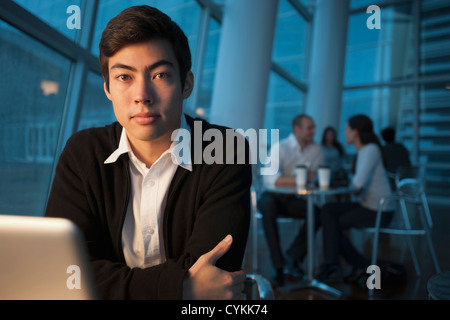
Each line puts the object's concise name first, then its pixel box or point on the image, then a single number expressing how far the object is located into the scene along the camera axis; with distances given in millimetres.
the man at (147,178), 832
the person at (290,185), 2479
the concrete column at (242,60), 3154
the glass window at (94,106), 1920
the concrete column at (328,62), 5570
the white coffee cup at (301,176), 2367
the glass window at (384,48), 6488
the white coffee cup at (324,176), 2369
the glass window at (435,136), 6023
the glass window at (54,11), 1501
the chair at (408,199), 2299
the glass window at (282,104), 5109
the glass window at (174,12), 1770
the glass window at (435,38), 6103
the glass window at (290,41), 5305
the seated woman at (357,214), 2373
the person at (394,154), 4074
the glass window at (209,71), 3484
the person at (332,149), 4352
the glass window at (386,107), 6445
